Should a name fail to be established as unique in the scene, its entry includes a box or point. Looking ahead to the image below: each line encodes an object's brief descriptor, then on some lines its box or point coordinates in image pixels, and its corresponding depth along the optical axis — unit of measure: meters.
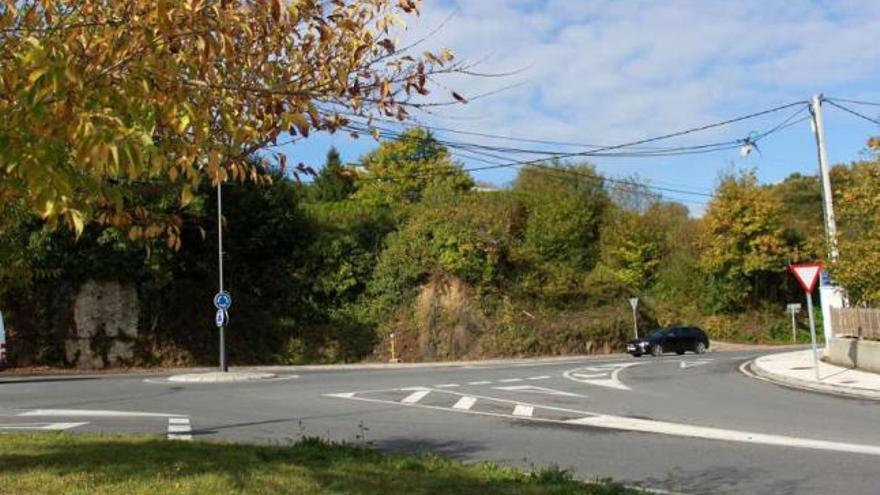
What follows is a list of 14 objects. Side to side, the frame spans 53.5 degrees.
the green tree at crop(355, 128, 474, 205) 53.81
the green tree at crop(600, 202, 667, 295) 56.00
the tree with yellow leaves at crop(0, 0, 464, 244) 3.80
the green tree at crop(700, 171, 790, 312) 52.53
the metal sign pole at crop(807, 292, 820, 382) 20.18
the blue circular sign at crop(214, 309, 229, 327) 29.27
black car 38.62
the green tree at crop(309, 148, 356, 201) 54.41
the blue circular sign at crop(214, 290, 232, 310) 29.35
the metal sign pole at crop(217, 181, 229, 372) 28.98
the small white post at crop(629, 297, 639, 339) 42.84
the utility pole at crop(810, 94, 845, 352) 24.45
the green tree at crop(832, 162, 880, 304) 21.72
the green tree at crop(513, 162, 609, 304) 44.59
